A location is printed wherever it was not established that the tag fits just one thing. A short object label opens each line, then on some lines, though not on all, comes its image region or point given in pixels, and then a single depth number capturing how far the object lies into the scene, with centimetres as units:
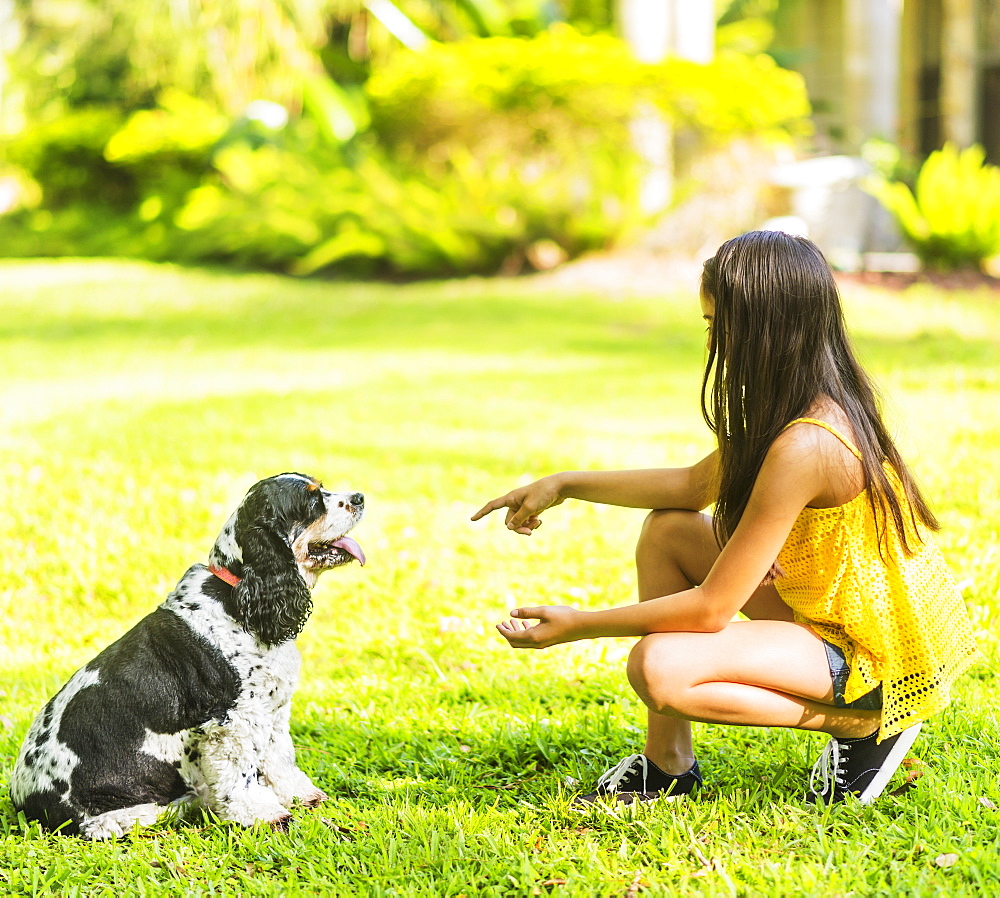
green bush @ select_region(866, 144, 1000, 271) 1370
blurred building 1761
